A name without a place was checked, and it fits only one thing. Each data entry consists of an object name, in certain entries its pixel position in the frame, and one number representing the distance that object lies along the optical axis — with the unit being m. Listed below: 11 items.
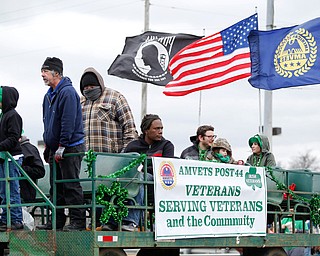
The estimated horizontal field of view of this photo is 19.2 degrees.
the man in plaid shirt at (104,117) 11.64
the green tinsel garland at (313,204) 12.65
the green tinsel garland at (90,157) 9.93
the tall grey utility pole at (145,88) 33.19
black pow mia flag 19.62
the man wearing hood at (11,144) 10.47
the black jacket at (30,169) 11.49
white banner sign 10.55
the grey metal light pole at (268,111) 18.22
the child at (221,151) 12.05
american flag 16.39
